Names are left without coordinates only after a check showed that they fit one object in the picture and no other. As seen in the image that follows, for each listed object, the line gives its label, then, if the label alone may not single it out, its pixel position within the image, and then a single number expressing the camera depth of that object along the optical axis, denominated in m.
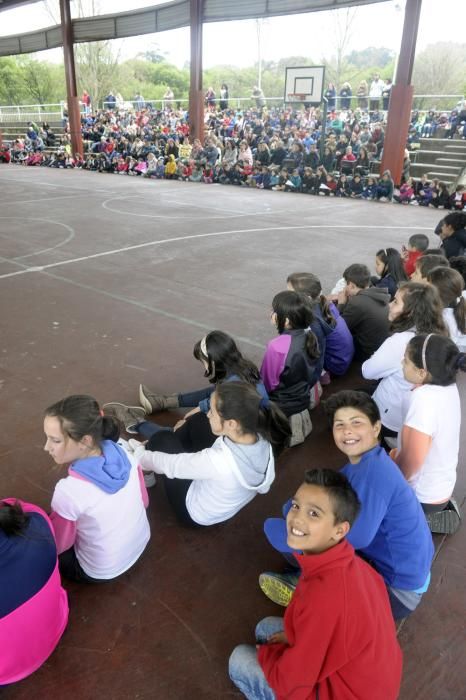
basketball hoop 16.30
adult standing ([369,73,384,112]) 18.36
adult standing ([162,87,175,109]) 23.48
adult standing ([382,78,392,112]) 16.38
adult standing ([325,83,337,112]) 19.20
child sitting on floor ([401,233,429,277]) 4.75
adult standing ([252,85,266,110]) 21.20
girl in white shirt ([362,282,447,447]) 2.73
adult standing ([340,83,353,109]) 19.75
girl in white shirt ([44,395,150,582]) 1.75
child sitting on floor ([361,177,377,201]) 12.89
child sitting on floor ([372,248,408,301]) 4.25
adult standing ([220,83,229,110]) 22.06
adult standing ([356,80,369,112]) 19.20
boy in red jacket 1.26
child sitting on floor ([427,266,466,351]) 3.27
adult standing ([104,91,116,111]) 26.58
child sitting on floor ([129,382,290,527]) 1.95
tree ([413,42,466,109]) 32.53
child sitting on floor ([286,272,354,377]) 3.23
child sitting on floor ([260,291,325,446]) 2.81
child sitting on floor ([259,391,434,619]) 1.63
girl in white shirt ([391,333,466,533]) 1.97
